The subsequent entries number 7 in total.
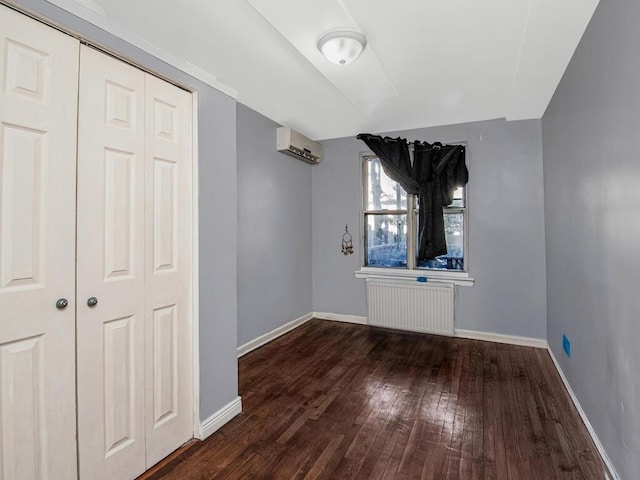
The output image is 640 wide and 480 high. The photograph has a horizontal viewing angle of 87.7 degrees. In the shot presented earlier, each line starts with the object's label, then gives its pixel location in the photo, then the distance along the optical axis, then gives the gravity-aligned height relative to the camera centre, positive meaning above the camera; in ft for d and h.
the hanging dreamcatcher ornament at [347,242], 15.16 +0.10
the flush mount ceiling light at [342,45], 6.98 +4.31
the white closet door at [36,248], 4.07 -0.01
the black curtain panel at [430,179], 13.03 +2.61
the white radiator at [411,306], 12.96 -2.51
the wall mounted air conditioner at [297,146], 13.11 +4.13
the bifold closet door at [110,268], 4.85 -0.34
